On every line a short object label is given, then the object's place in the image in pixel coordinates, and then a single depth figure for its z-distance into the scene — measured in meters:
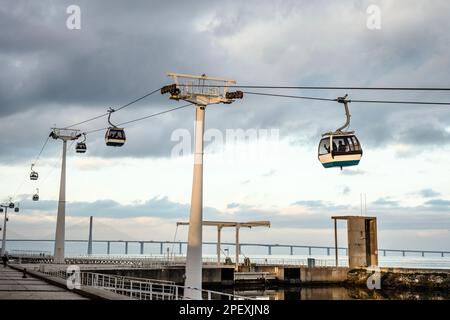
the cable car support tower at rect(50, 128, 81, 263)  66.38
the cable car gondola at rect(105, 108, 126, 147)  38.38
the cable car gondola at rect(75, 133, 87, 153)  60.15
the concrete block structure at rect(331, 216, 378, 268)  81.25
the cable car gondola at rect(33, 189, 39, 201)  80.12
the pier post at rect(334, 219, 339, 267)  87.31
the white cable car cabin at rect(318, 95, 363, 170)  26.34
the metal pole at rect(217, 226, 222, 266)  78.54
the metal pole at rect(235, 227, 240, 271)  80.46
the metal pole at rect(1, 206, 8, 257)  97.24
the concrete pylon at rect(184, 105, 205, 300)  31.98
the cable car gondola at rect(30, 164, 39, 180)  71.69
